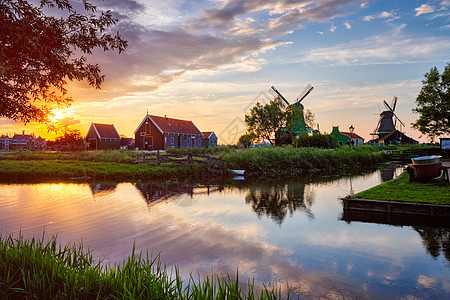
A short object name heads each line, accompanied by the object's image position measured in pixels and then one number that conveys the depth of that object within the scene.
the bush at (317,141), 58.38
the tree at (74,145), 49.94
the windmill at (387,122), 87.19
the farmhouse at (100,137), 60.44
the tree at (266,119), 59.70
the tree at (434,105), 44.38
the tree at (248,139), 61.12
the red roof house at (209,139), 75.40
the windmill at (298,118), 61.05
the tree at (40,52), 6.78
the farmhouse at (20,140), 94.49
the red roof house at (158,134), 56.59
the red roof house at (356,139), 98.37
